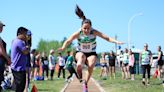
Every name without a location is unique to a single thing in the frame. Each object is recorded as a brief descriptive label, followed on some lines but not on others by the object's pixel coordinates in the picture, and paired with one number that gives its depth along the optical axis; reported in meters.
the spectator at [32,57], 24.10
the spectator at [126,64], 26.50
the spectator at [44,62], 28.16
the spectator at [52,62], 27.77
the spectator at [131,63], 25.27
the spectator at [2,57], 10.52
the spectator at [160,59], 22.16
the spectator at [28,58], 11.30
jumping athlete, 11.13
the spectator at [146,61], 20.39
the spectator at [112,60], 28.20
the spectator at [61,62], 28.94
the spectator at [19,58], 10.72
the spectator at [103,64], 29.73
